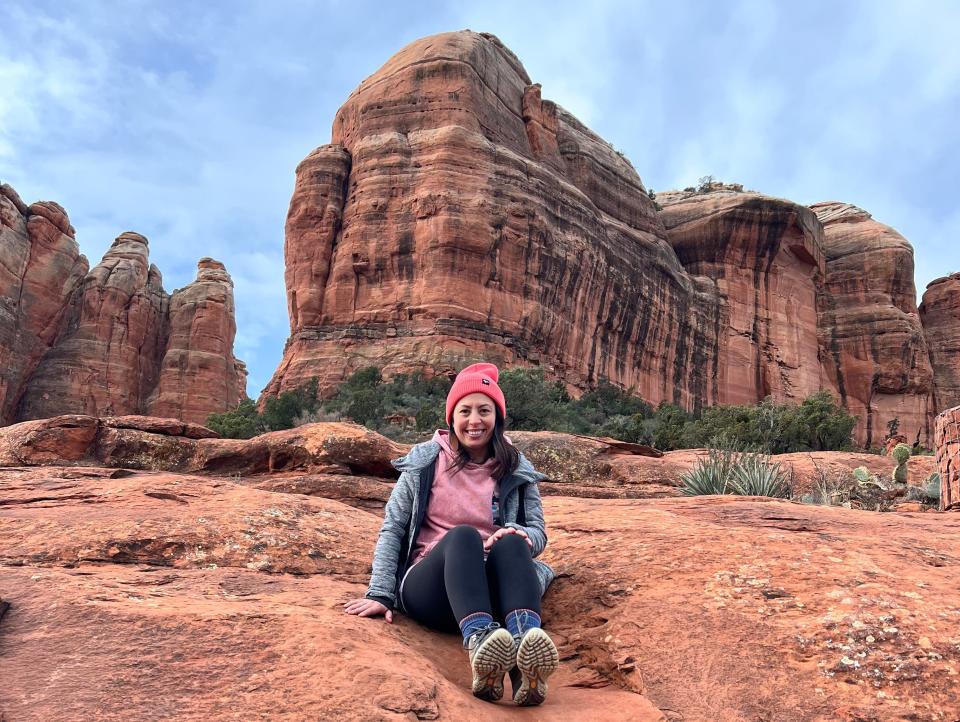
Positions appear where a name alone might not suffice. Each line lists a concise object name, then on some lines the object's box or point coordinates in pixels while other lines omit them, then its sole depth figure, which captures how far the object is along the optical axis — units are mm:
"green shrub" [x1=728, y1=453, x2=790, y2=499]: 7836
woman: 2672
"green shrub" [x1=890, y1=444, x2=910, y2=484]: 10412
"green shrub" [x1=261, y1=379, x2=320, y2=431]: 26016
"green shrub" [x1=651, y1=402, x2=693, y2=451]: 17797
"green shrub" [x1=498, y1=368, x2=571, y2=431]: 21297
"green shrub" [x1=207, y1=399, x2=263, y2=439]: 24305
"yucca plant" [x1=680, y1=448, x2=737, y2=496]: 8094
